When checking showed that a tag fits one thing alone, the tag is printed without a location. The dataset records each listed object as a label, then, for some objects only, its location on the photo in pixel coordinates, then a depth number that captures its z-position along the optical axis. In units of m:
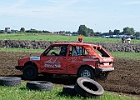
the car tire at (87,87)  11.21
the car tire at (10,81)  13.07
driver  15.73
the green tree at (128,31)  154.25
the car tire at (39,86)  12.35
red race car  15.16
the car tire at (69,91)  11.75
